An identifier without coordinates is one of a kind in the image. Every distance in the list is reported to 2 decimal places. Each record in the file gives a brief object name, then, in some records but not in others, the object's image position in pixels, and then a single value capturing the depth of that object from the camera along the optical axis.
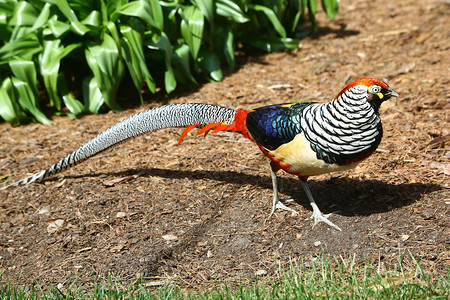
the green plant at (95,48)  9.87
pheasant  5.72
